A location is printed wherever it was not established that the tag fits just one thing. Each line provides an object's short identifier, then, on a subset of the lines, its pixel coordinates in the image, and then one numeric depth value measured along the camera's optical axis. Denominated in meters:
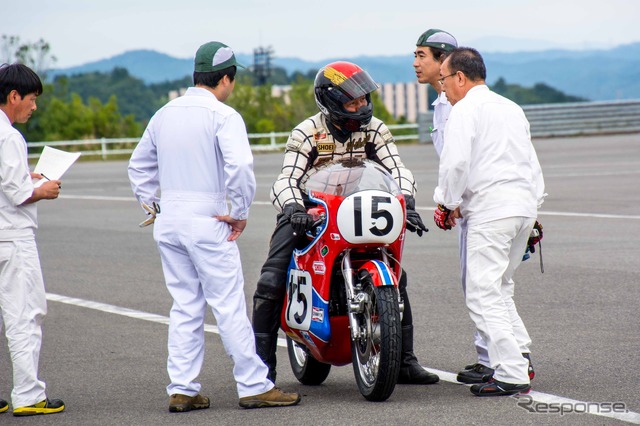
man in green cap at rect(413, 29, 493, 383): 15.59
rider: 13.58
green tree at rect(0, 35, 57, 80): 132.36
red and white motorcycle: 12.30
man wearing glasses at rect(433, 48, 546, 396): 12.83
